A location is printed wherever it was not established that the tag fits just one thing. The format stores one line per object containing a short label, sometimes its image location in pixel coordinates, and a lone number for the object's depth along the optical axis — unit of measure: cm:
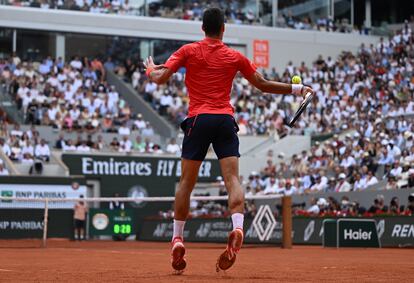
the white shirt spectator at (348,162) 3044
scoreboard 2950
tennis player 855
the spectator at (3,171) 3046
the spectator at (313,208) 2613
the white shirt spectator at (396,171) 2742
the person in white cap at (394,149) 2939
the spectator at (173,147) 3541
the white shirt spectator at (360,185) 2819
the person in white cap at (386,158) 2923
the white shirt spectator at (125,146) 3425
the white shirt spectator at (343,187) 2871
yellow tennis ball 881
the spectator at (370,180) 2805
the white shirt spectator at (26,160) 3206
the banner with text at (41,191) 3009
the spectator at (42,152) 3238
